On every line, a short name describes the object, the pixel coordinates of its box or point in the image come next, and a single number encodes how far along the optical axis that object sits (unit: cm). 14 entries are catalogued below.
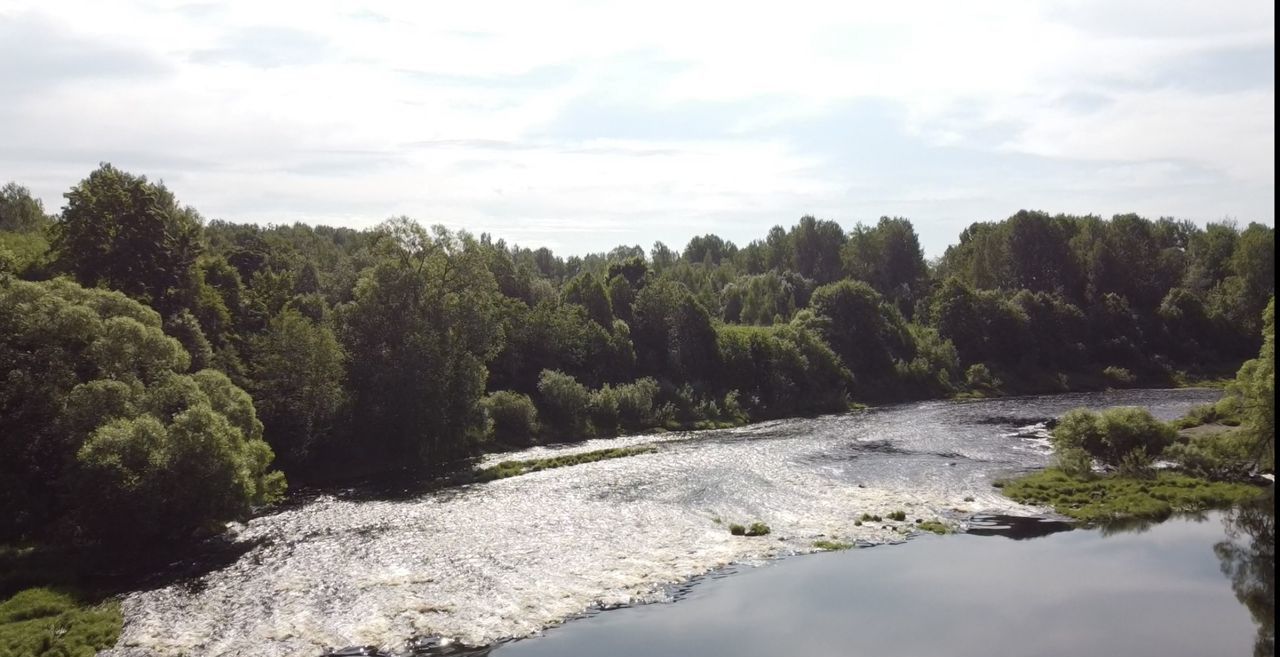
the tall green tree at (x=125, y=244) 6481
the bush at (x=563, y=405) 8406
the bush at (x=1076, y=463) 6012
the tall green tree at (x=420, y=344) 7088
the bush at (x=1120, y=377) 12359
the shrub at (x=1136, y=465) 5900
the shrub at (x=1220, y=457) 5575
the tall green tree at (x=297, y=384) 6562
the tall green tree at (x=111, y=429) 4312
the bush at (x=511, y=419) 7875
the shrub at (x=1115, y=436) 6244
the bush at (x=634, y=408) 8931
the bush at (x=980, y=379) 12012
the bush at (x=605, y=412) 8681
